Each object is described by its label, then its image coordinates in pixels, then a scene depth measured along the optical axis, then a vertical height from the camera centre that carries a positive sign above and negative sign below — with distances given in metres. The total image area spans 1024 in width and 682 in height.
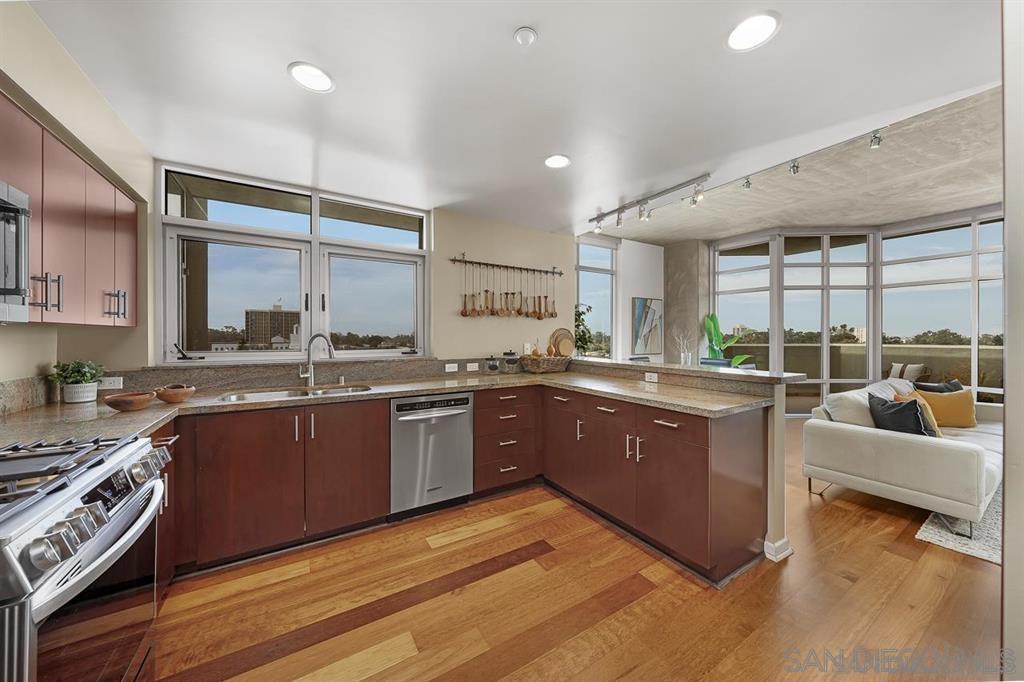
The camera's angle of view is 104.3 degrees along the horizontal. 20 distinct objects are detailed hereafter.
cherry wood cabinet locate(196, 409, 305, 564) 2.16 -0.81
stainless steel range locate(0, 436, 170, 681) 0.81 -0.53
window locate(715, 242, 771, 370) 6.30 +0.71
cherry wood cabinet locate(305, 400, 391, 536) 2.46 -0.80
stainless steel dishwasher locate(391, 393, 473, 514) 2.75 -0.79
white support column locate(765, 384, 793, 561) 2.27 -0.83
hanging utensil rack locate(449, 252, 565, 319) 3.88 +0.51
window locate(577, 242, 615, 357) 5.78 +0.75
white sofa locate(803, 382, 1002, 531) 2.41 -0.83
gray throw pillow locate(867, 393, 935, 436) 2.68 -0.52
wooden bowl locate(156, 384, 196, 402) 2.18 -0.30
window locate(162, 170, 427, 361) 2.81 +0.53
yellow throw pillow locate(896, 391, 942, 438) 2.70 -0.52
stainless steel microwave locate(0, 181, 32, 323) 1.26 +0.27
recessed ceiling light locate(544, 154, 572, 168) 2.65 +1.22
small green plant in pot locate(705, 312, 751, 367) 6.54 +0.03
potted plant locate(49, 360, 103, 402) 2.16 -0.23
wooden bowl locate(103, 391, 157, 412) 2.00 -0.32
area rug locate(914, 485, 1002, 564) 2.29 -1.20
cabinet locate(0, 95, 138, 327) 1.42 +0.50
